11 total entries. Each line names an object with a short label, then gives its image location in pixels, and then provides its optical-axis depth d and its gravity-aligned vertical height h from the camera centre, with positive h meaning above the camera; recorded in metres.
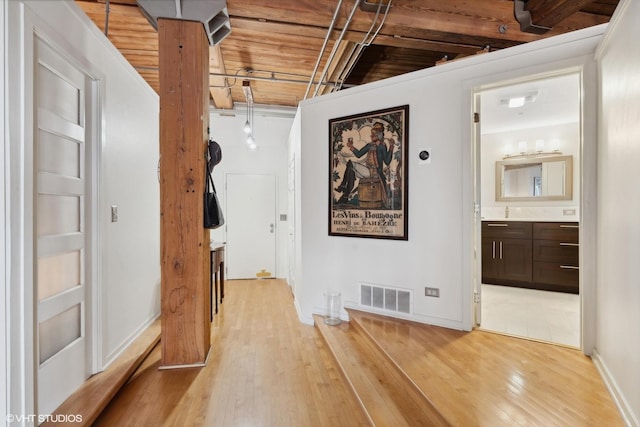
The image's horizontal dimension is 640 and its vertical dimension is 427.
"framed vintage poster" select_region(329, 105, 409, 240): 2.93 +0.38
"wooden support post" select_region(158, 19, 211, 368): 2.45 +0.21
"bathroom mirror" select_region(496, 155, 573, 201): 4.68 +0.54
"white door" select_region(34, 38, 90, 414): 1.73 -0.09
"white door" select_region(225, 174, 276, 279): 5.56 -0.24
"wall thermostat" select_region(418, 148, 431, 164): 2.79 +0.52
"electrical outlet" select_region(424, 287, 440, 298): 2.75 -0.71
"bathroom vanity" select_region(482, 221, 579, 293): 4.18 -0.60
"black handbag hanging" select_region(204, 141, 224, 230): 2.54 +0.03
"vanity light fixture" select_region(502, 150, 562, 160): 4.73 +0.91
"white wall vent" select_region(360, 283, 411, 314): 2.91 -0.83
